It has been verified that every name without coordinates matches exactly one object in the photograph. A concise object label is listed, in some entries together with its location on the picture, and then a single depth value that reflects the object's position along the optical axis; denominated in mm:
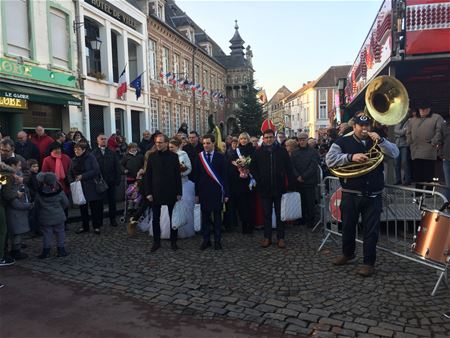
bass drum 4191
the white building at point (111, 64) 16969
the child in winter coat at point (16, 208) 5870
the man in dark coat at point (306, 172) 7910
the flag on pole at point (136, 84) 19639
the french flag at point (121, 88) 19438
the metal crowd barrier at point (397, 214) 4734
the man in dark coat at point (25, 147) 8547
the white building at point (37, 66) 12484
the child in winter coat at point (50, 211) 6223
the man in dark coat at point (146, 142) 10840
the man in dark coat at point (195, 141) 8188
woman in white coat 7176
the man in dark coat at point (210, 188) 6570
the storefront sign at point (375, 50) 8344
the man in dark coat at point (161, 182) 6465
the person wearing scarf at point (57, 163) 7820
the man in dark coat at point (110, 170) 8508
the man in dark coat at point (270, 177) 6465
